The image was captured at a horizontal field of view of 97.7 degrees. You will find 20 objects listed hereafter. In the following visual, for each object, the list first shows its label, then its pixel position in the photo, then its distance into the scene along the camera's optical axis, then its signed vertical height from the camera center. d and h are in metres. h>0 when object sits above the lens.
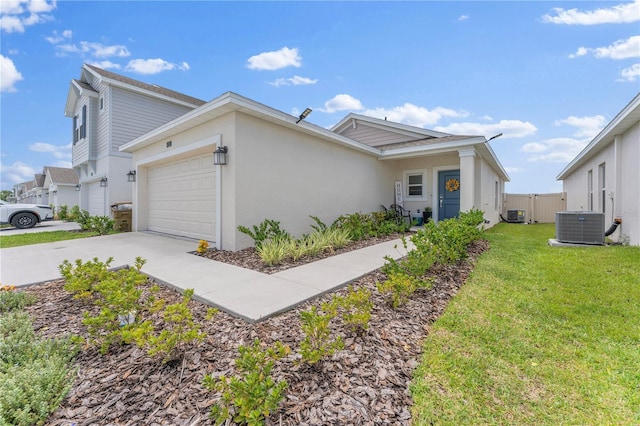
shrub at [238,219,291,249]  5.65 -0.45
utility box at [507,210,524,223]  14.79 -0.25
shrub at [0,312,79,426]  1.64 -1.12
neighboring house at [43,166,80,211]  20.62 +1.67
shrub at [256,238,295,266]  4.88 -0.74
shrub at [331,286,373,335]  2.50 -0.93
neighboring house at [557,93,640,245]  6.00 +1.10
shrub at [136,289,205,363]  2.03 -0.96
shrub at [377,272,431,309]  3.14 -0.89
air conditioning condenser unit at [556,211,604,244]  6.21 -0.35
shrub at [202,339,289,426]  1.52 -1.05
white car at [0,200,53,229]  11.61 -0.16
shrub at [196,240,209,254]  5.92 -0.78
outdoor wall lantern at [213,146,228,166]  5.91 +1.18
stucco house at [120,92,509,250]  6.00 +1.14
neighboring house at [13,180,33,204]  32.82 +2.87
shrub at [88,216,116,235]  9.12 -0.47
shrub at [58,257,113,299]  3.22 -0.83
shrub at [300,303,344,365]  2.00 -1.00
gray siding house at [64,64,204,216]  11.80 +4.06
